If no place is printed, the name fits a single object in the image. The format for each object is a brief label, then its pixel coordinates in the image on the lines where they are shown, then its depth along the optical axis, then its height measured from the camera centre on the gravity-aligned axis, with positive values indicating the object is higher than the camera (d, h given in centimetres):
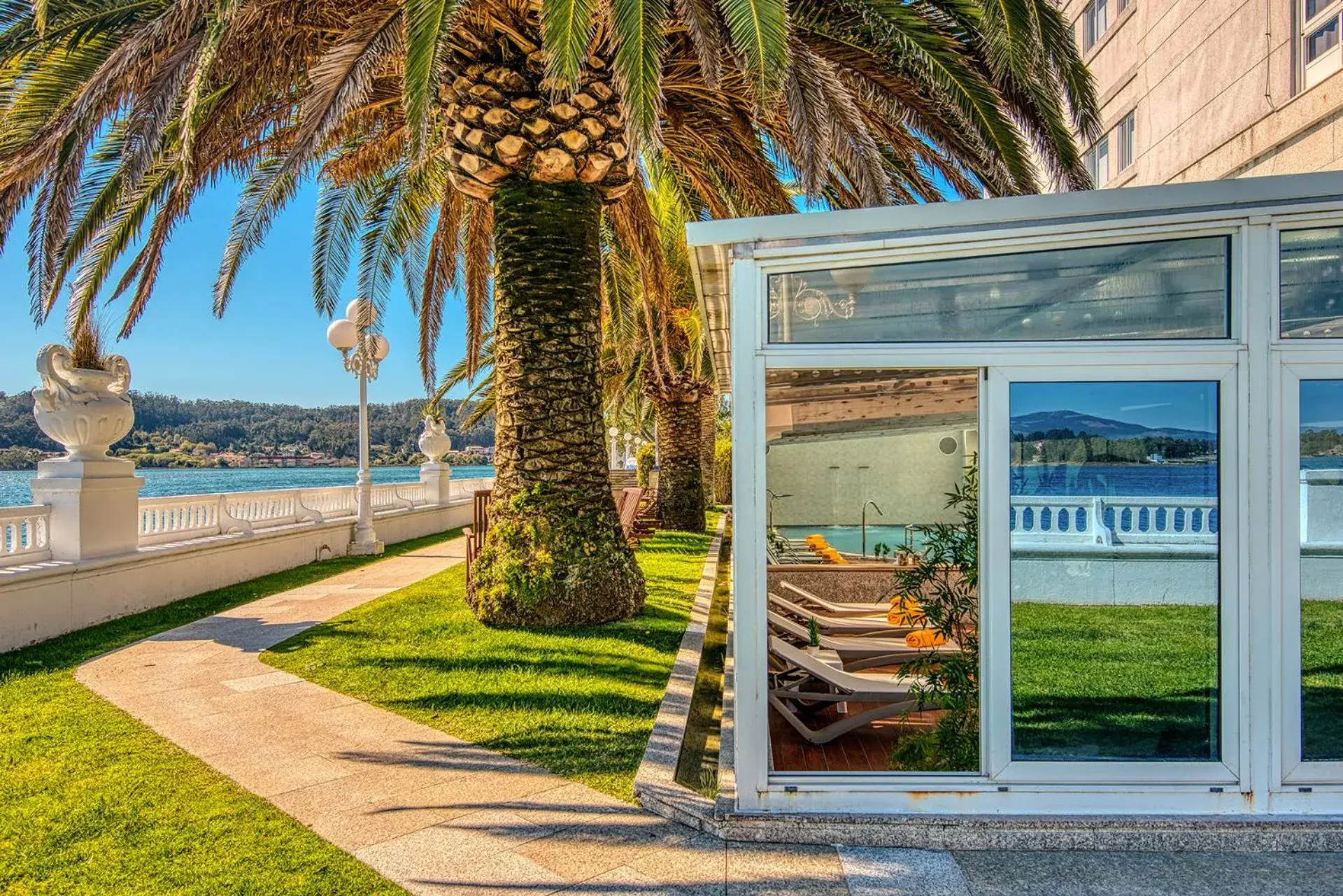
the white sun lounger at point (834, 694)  526 -154
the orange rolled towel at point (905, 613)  529 -113
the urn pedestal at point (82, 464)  955 -16
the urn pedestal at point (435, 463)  2223 -37
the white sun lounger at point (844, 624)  762 -155
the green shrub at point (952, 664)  452 -118
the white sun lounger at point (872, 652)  632 -151
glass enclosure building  407 -10
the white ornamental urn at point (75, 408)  964 +46
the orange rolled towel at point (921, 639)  616 -138
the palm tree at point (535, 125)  624 +282
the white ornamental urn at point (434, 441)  2259 +22
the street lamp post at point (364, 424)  1623 +48
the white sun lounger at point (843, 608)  862 -159
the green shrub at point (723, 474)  3206 -92
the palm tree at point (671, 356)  1464 +193
